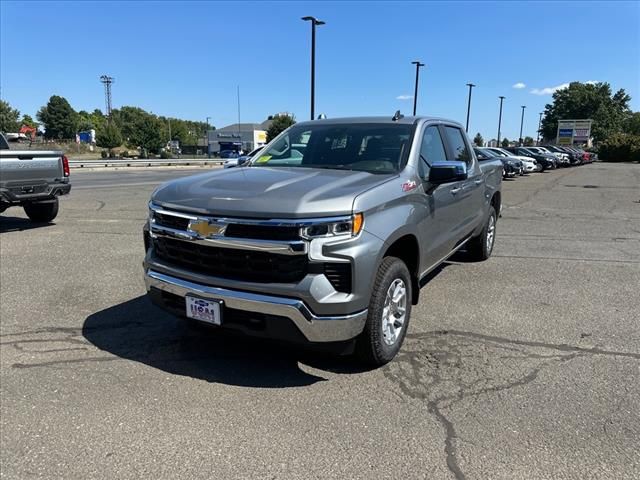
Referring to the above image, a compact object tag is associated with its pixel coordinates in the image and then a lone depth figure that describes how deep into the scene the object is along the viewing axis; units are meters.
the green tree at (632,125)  111.06
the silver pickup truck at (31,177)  8.27
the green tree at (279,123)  62.81
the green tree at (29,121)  115.80
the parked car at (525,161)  29.52
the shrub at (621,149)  63.78
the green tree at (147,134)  71.75
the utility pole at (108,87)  107.00
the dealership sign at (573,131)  78.25
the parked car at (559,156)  38.26
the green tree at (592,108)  104.12
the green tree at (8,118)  80.19
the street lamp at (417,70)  37.62
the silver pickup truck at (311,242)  3.03
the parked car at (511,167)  25.96
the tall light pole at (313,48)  25.70
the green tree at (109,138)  72.75
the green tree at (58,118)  115.25
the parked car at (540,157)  35.69
